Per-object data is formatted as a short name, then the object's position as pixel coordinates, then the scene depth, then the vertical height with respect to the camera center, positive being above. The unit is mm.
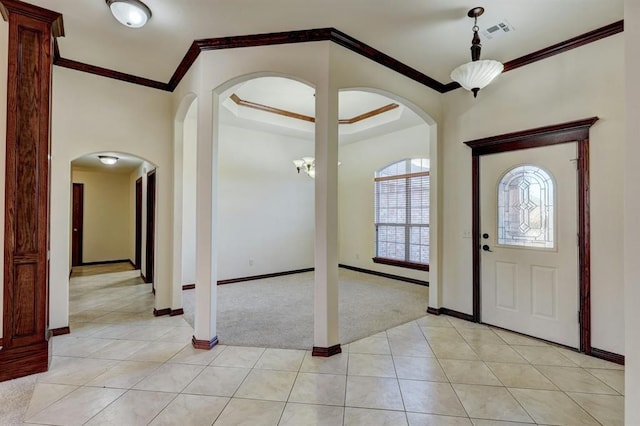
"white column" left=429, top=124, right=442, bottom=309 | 3953 -182
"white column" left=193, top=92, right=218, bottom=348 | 2947 -132
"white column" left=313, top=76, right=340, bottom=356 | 2787 -32
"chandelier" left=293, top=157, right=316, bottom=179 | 5293 +939
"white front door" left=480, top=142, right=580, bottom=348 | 2951 -300
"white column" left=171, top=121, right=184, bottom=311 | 3859 -94
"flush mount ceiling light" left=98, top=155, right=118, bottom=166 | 6254 +1195
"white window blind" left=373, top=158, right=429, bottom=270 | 5695 +12
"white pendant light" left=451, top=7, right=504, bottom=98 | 2537 +1273
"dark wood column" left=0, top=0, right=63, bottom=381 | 2408 +194
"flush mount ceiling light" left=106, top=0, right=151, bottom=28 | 2320 +1640
